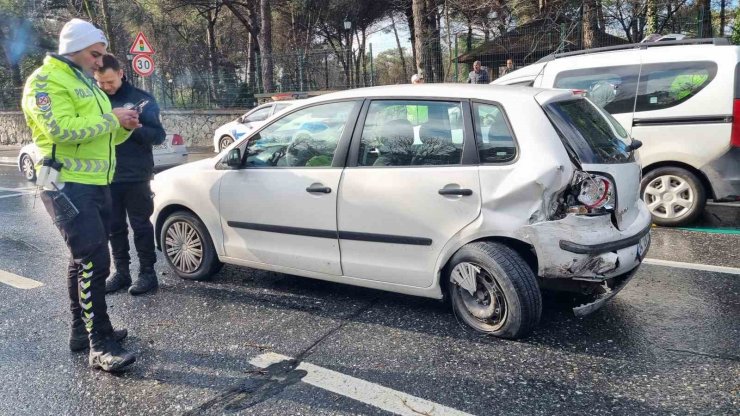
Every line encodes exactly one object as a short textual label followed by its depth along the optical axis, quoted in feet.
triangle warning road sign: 45.11
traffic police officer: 10.43
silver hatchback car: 11.28
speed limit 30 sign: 45.50
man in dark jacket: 14.65
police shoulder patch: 10.27
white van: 19.40
